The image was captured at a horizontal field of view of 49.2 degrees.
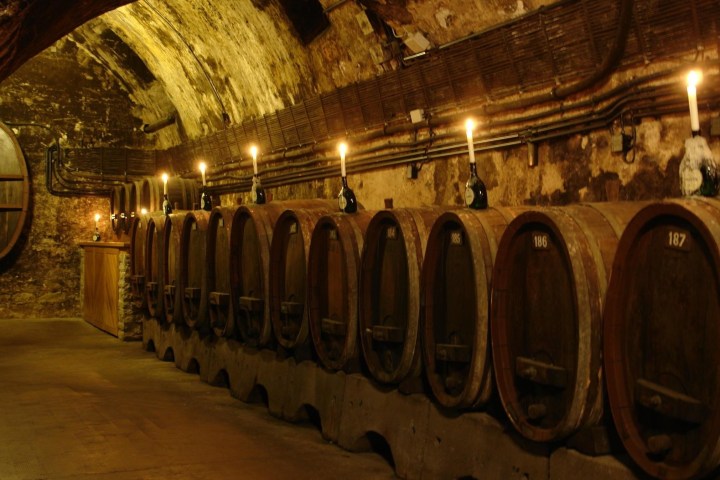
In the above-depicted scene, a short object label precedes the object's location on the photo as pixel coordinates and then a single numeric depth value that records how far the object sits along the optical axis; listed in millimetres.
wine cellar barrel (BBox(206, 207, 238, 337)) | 6188
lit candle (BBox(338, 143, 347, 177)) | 4996
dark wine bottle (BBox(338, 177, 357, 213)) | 4898
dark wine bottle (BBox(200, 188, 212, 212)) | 7395
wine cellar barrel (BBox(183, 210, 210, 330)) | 6727
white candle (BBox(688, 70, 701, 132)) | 2934
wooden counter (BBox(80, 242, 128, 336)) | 9789
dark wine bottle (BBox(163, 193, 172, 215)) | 8016
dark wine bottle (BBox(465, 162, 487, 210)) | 3922
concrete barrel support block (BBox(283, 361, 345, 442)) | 4840
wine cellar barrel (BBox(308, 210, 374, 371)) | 4574
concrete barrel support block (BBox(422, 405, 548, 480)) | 3285
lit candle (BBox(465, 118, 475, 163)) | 4113
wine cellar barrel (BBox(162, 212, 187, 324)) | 7262
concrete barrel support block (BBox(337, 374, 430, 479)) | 4043
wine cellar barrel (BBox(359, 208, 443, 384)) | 4023
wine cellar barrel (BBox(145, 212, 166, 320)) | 7812
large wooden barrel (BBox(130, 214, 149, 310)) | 8484
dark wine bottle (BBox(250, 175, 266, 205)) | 6277
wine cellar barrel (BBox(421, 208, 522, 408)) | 3494
